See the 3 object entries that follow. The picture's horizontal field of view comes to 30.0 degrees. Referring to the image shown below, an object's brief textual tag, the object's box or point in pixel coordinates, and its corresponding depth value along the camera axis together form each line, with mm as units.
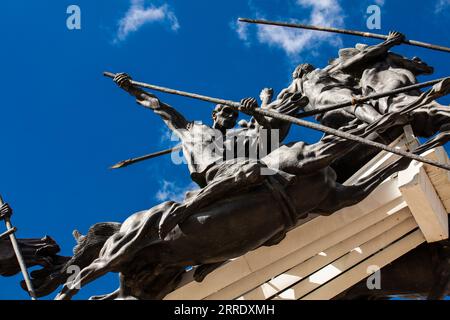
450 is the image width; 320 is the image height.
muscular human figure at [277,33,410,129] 12773
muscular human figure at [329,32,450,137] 12141
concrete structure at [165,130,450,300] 10836
